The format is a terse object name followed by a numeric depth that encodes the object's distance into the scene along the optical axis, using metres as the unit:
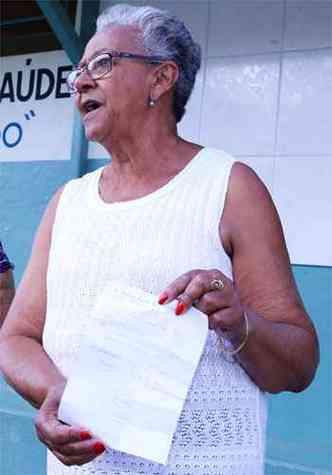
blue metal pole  5.79
